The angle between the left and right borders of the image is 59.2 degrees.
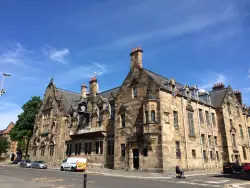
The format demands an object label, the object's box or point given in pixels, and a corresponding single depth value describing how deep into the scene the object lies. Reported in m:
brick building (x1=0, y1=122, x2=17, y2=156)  90.79
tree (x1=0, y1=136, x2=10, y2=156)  65.79
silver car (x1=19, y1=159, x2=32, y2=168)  38.69
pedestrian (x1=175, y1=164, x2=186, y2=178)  21.39
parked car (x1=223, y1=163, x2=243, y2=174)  27.97
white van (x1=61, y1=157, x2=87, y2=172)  29.45
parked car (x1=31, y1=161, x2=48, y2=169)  36.51
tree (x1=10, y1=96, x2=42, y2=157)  53.66
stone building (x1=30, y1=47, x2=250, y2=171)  28.31
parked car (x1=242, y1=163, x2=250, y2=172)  30.57
